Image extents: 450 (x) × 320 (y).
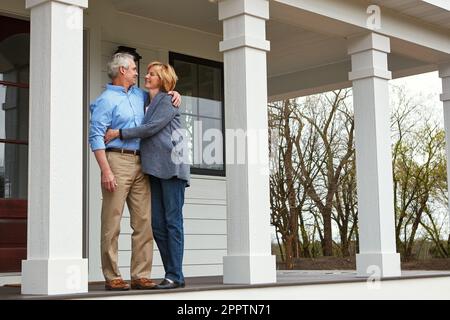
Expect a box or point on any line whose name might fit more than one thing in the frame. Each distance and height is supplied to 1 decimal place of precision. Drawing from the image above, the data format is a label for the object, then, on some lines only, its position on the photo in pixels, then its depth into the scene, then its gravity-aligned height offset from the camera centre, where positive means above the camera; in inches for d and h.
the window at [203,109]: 291.0 +53.0
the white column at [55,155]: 150.3 +18.0
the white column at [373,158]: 241.0 +25.2
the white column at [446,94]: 287.6 +55.6
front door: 230.7 +31.7
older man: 165.9 +14.1
